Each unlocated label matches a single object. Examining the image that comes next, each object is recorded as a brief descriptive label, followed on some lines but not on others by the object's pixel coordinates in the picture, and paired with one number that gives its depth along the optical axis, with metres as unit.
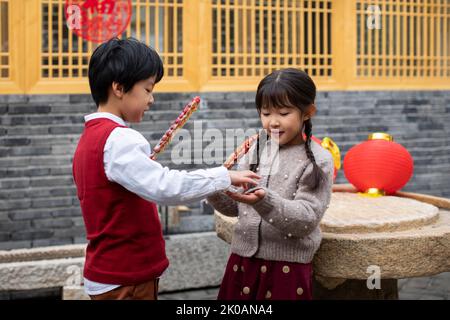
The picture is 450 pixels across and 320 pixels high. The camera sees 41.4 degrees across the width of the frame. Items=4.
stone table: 2.59
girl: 2.22
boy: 1.91
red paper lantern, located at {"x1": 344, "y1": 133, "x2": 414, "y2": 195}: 3.54
